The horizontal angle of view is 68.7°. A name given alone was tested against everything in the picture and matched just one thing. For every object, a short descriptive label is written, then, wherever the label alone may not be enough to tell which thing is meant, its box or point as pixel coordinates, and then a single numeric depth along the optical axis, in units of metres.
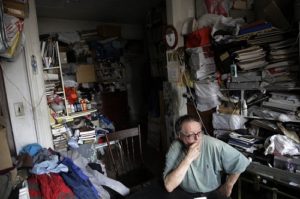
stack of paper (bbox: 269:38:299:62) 1.79
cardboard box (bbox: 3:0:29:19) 1.91
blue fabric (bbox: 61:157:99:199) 1.68
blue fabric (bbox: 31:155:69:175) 1.88
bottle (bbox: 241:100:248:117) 2.18
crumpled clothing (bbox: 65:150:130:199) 1.77
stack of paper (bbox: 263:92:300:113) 1.80
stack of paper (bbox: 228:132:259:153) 2.12
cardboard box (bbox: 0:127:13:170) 1.78
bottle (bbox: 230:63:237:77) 2.18
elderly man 1.29
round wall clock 2.74
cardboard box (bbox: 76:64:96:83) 4.34
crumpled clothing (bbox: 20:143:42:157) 2.19
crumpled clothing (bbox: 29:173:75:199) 1.64
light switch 2.23
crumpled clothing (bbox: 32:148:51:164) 2.06
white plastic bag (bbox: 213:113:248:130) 2.25
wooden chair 2.11
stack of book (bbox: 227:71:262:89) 2.03
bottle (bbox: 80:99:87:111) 3.36
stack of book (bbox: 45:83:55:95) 2.86
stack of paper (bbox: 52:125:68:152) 2.76
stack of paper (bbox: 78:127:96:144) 3.04
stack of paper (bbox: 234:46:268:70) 2.00
